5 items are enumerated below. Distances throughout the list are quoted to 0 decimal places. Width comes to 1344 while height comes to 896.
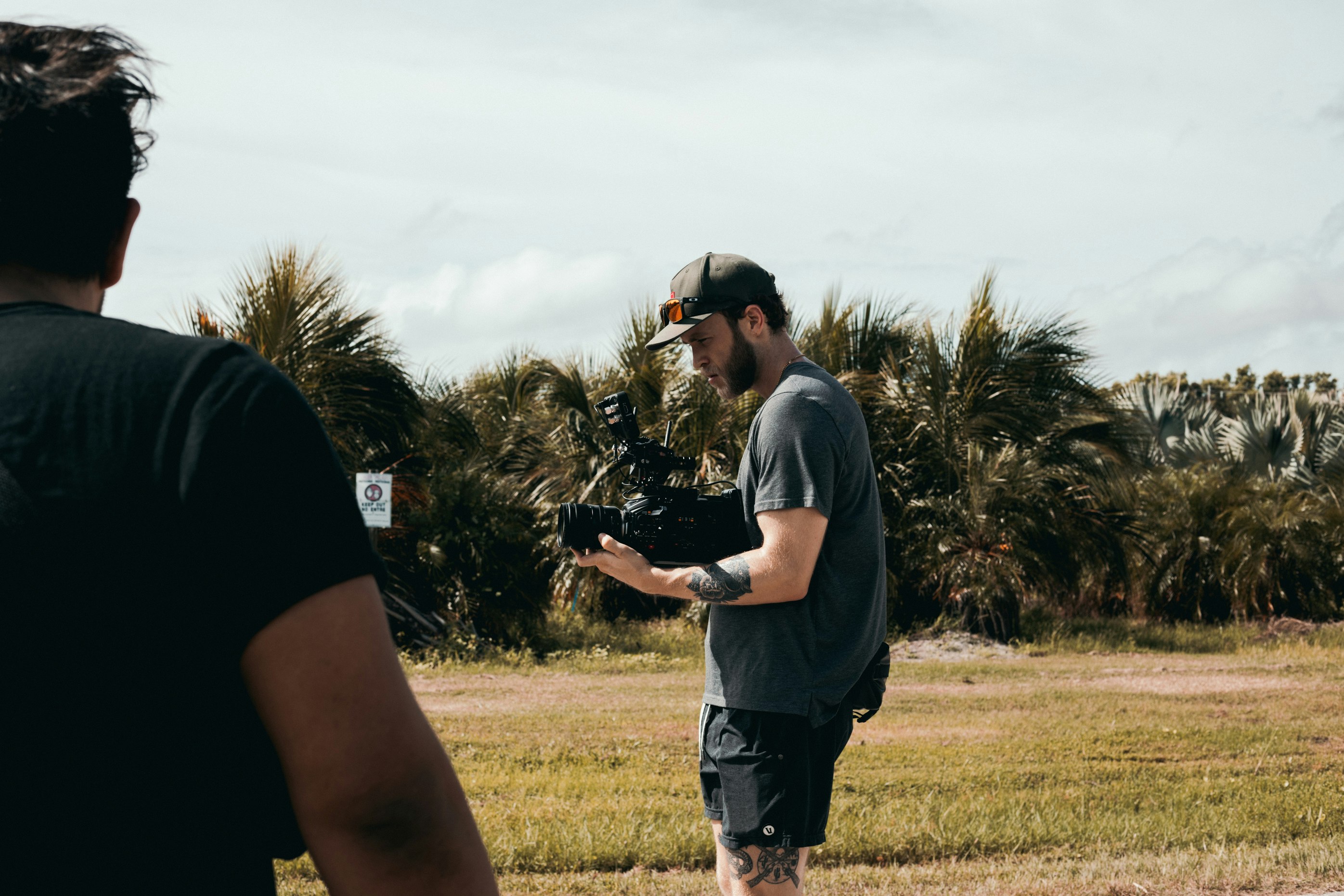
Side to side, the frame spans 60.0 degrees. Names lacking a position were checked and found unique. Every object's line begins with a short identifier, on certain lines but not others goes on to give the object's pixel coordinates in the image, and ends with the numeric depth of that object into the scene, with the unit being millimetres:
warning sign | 10078
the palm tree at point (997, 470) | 13094
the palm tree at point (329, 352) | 11039
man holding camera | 2807
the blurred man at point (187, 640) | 980
